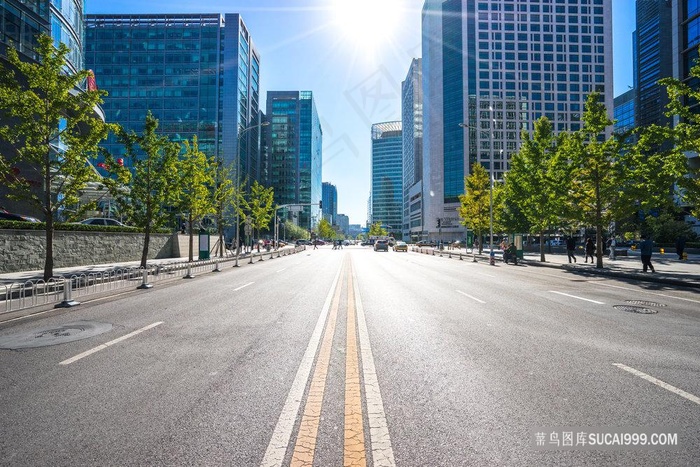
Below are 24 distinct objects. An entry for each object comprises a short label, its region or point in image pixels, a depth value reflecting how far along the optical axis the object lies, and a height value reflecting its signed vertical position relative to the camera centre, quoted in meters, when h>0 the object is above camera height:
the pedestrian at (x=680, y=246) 28.68 -0.60
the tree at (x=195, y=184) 24.35 +3.87
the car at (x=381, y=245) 59.22 -1.28
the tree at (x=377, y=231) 164.90 +2.85
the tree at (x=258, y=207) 50.72 +4.16
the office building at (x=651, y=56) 93.38 +52.55
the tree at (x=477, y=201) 48.56 +4.87
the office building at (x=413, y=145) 155.88 +41.82
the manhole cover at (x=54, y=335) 5.96 -1.77
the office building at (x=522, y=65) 105.12 +49.60
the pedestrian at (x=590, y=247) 26.87 -0.66
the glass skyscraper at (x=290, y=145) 151.50 +38.16
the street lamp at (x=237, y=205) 35.51 +3.23
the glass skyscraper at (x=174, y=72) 92.31 +41.65
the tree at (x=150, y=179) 21.20 +3.33
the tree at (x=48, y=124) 13.70 +4.35
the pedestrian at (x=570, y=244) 27.73 -0.46
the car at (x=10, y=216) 20.81 +1.12
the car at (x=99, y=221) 28.27 +1.18
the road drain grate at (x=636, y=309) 8.70 -1.75
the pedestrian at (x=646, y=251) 18.77 -0.65
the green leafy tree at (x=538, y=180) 25.70 +4.55
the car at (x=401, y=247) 56.66 -1.51
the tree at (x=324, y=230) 155.88 +2.98
